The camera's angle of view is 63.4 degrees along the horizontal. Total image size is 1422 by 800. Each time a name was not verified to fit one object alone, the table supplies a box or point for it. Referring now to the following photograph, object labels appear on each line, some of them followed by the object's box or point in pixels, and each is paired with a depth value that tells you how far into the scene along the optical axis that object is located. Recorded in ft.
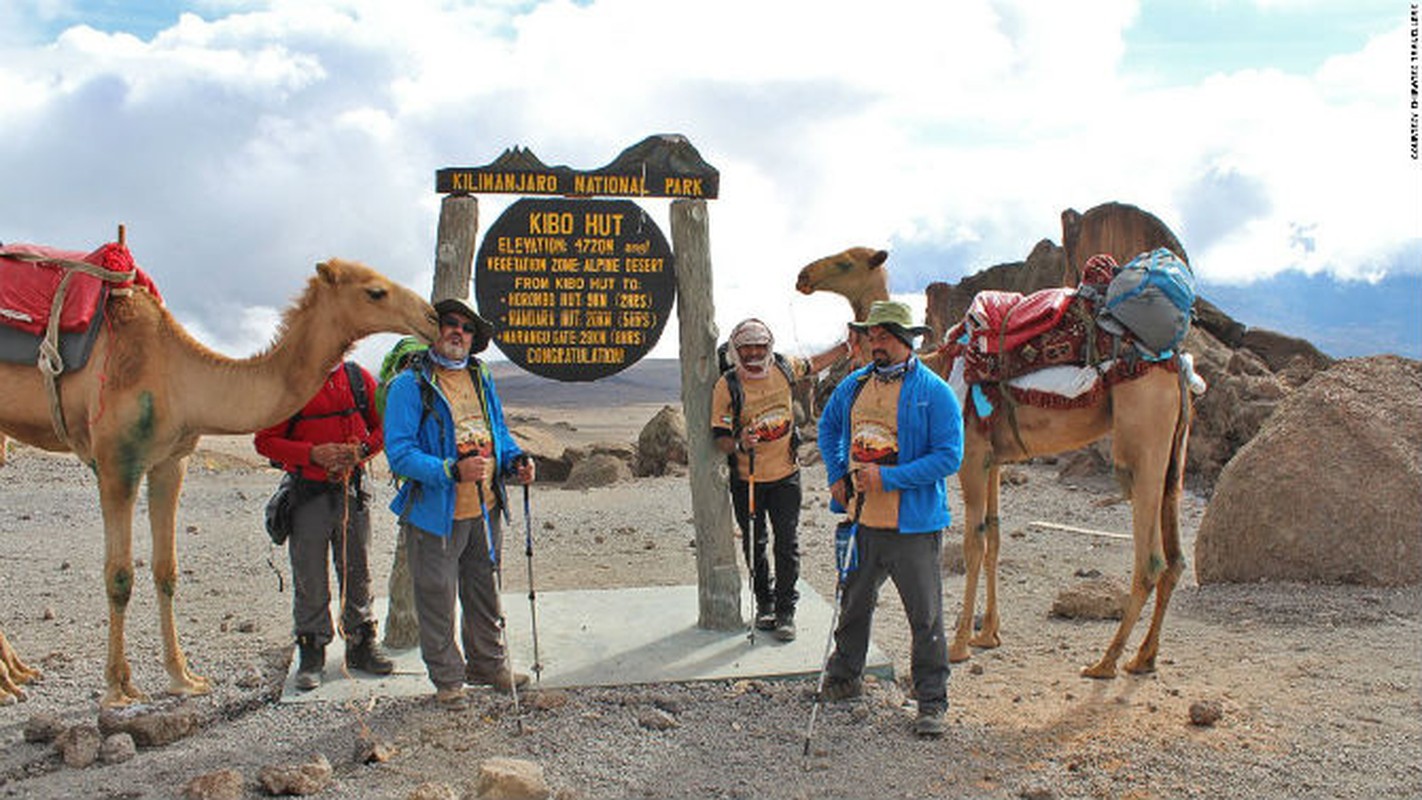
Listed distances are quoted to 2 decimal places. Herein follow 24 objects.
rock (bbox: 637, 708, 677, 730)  20.07
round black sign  23.89
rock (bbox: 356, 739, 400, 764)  18.42
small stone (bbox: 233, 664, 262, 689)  22.75
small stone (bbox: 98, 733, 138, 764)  18.61
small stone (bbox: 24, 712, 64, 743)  19.58
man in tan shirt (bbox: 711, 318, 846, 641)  23.52
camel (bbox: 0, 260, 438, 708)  20.26
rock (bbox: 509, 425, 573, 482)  60.08
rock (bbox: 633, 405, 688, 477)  61.11
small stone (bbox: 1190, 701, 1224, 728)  20.38
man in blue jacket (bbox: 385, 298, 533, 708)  18.83
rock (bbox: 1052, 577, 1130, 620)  28.58
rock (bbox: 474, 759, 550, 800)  16.79
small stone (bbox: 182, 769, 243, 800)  16.97
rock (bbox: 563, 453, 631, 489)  58.13
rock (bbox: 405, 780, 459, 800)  16.50
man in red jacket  21.09
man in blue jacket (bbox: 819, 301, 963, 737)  18.92
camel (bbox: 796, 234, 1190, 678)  23.18
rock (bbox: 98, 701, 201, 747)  19.30
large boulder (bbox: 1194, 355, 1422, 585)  29.86
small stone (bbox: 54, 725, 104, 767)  18.51
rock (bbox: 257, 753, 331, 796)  17.16
